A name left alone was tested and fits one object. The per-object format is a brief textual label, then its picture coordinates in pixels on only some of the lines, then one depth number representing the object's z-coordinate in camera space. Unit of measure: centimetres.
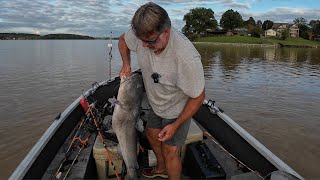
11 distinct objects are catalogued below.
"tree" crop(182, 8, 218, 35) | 8923
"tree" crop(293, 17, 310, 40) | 9413
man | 234
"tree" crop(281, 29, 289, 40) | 7765
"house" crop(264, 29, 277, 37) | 9283
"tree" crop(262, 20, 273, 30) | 10867
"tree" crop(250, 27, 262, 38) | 8686
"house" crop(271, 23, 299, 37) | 9512
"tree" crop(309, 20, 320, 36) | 8849
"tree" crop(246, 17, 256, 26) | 11071
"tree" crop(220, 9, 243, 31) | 8958
